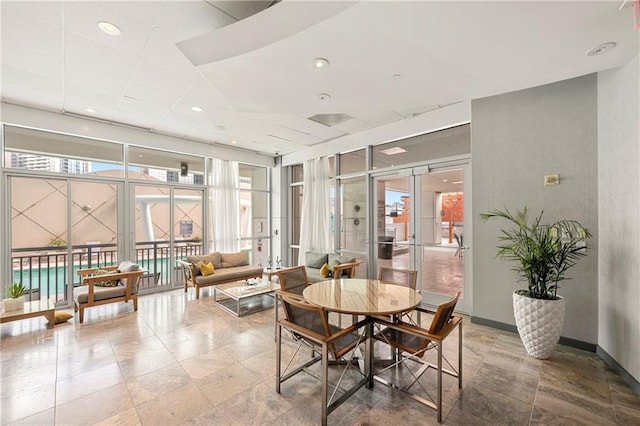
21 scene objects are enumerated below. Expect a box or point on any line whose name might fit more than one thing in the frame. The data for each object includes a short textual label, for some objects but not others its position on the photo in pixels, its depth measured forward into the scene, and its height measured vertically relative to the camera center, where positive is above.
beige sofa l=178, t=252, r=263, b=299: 5.12 -1.21
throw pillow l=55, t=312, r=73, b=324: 3.91 -1.53
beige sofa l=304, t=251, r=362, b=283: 4.93 -1.06
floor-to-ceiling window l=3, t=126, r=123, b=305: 4.40 +0.11
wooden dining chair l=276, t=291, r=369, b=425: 1.96 -0.98
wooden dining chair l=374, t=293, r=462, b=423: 1.99 -1.12
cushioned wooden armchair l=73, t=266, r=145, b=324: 3.98 -1.21
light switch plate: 3.25 +0.36
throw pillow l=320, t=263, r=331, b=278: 5.12 -1.14
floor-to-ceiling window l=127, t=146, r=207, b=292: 5.58 +0.03
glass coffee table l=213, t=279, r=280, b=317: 4.39 -1.38
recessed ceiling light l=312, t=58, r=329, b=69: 2.53 +1.42
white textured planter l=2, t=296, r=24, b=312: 3.58 -1.22
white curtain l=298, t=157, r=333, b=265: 6.50 +0.03
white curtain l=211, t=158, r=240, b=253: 6.56 +0.12
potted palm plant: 2.83 -0.74
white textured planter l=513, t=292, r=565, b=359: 2.82 -1.20
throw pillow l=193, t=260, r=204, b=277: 5.25 -1.09
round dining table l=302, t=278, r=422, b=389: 2.18 -0.81
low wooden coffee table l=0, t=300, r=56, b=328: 3.46 -1.31
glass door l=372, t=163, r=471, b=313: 4.31 -0.30
